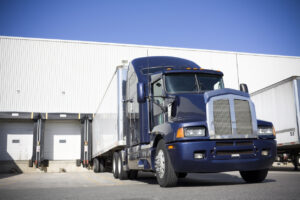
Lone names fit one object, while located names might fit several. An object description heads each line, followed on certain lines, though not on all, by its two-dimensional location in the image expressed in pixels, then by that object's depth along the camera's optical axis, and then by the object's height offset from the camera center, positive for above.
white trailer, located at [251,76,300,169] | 12.89 +1.48
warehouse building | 26.50 +5.09
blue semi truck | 6.55 +0.47
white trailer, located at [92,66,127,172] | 11.12 +1.38
